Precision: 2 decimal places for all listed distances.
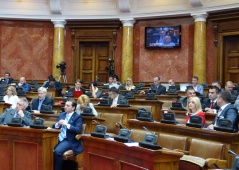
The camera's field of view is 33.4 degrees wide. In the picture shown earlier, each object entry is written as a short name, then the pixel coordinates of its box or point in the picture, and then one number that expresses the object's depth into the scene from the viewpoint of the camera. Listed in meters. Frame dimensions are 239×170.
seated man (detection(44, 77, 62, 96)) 10.87
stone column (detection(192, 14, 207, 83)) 11.54
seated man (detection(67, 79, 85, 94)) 9.88
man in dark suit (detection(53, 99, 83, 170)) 5.32
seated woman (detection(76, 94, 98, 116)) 6.32
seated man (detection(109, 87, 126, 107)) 7.72
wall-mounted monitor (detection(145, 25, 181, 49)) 12.28
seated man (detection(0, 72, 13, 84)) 11.48
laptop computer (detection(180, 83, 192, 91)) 11.90
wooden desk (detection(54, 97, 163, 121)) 7.82
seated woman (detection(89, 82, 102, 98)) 9.69
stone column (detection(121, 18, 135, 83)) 12.70
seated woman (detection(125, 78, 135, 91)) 10.81
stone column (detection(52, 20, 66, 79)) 13.08
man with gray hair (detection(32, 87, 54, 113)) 7.28
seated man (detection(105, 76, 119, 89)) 11.03
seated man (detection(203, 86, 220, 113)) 6.52
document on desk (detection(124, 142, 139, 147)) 3.78
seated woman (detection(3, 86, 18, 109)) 7.67
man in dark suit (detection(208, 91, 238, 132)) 4.79
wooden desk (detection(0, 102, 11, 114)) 7.54
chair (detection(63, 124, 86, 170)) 5.21
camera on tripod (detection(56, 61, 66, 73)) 12.52
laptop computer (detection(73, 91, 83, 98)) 9.66
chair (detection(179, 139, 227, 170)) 3.94
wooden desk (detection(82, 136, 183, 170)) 3.40
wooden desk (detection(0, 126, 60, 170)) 4.89
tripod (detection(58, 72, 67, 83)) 12.86
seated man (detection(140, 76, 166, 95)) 9.83
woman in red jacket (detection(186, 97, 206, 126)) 5.40
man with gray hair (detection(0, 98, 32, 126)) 5.68
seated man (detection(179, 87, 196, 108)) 6.85
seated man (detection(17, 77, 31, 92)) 10.40
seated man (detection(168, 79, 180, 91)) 10.39
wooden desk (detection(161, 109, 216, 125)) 5.99
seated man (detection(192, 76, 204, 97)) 9.41
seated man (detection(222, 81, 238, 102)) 7.60
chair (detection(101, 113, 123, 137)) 6.51
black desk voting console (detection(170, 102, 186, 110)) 6.84
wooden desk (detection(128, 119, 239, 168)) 4.19
